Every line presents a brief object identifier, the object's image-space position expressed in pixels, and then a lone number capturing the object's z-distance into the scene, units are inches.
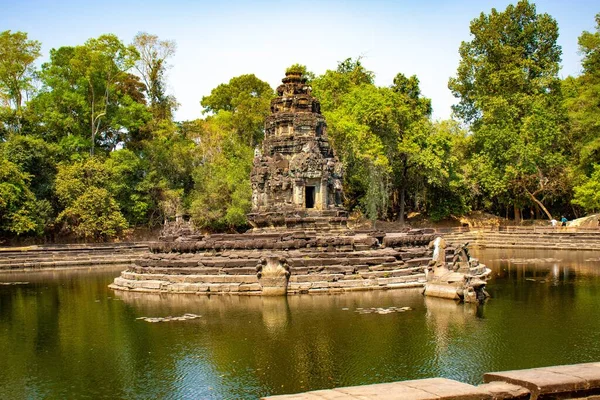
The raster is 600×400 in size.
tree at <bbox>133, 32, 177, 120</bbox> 2022.6
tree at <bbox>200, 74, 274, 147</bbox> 1955.0
